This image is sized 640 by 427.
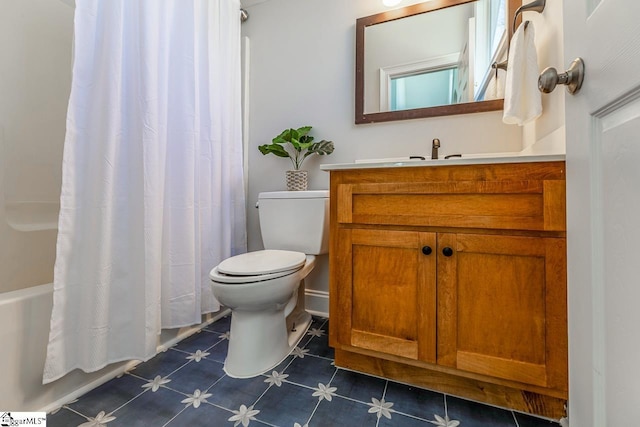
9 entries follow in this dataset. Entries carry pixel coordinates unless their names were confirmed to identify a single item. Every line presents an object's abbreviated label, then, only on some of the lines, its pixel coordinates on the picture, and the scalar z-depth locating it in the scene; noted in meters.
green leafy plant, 1.58
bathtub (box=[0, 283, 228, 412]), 0.80
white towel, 1.02
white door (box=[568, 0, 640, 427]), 0.35
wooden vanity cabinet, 0.82
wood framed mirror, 1.35
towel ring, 1.06
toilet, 1.04
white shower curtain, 0.90
